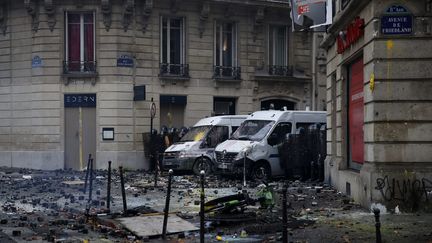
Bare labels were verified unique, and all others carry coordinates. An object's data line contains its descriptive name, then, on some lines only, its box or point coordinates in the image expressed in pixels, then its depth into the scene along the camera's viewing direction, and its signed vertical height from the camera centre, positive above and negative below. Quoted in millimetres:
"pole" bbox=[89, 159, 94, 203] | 13634 -840
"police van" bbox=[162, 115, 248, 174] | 22609 -408
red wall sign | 12938 +2230
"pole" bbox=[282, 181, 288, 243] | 7881 -1125
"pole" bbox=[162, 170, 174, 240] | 10078 -1360
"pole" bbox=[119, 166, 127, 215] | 11820 -1374
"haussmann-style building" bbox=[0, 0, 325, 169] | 26047 +2639
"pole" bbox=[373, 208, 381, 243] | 7105 -1082
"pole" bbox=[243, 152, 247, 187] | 19372 -1054
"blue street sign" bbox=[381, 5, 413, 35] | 11859 +2154
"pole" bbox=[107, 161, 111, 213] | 12719 -1203
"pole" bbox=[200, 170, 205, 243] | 8789 -1226
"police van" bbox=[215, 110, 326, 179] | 19922 -271
